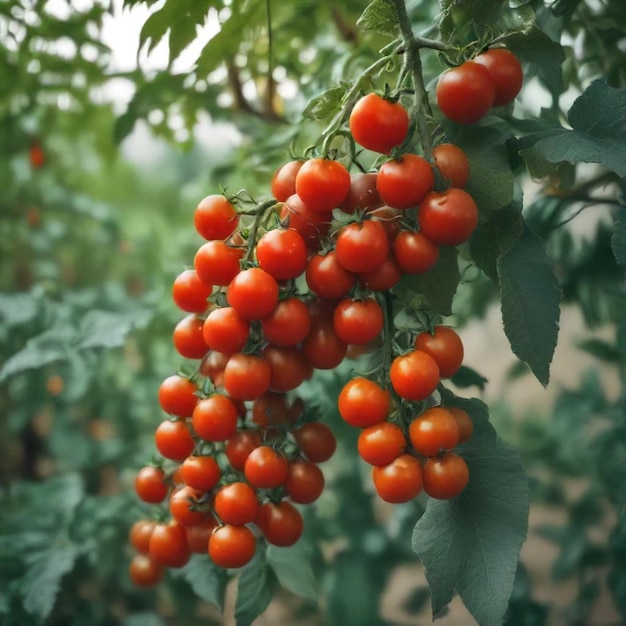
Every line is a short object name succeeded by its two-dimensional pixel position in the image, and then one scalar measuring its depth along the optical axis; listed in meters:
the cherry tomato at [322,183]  0.48
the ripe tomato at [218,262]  0.53
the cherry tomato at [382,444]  0.48
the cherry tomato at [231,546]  0.55
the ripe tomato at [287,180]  0.53
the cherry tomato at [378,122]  0.47
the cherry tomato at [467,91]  0.48
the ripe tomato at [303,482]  0.57
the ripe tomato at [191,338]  0.58
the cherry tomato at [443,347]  0.50
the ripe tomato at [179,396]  0.58
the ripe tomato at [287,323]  0.50
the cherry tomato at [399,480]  0.48
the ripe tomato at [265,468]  0.54
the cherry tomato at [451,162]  0.49
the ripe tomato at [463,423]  0.51
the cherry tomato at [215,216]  0.55
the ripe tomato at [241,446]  0.57
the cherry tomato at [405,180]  0.47
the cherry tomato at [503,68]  0.50
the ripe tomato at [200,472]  0.56
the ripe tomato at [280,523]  0.57
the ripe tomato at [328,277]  0.50
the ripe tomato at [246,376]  0.52
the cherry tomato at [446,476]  0.48
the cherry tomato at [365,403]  0.49
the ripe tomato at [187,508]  0.58
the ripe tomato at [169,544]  0.61
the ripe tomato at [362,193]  0.52
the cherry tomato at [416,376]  0.47
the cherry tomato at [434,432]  0.47
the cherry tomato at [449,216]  0.46
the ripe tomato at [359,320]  0.49
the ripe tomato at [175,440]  0.58
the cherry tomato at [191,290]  0.56
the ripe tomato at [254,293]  0.49
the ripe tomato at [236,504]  0.54
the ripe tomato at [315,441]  0.59
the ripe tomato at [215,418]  0.54
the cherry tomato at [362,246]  0.47
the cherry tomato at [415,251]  0.48
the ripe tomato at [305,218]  0.51
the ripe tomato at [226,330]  0.51
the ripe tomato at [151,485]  0.64
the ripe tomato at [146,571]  0.70
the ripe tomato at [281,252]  0.49
